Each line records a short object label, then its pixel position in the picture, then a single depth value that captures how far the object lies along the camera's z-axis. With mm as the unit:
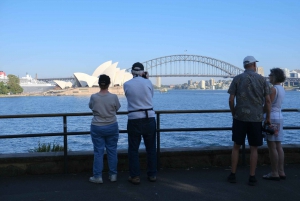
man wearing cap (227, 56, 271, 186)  4734
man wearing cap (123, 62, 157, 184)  4836
